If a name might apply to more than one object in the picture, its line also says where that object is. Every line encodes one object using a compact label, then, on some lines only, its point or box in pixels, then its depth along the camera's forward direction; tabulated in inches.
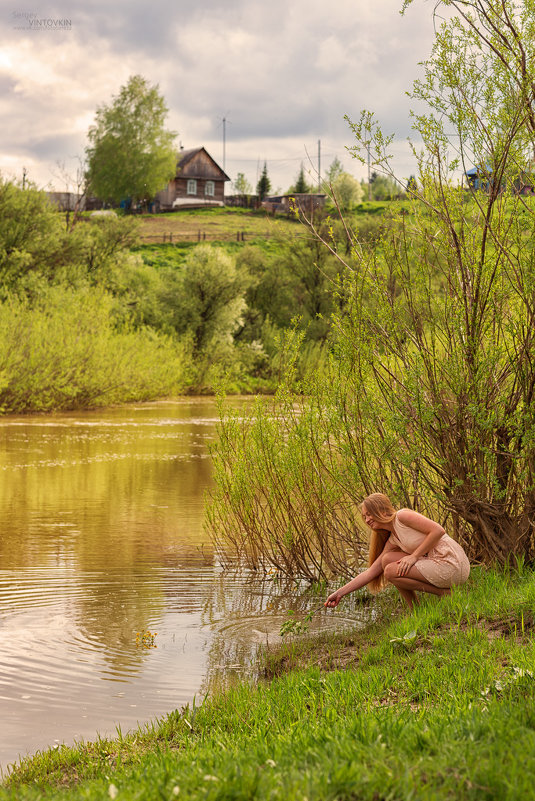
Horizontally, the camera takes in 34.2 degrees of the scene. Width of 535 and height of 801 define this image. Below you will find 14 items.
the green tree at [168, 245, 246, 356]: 1987.0
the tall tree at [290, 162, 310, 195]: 3962.4
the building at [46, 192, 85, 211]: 1813.7
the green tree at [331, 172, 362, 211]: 3729.8
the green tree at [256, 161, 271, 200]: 4288.9
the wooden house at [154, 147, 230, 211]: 3909.9
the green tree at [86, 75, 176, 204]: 3484.3
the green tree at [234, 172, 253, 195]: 4475.9
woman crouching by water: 280.4
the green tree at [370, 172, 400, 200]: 4744.1
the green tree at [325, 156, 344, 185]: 4418.3
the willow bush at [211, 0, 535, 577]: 310.5
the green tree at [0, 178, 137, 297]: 1647.4
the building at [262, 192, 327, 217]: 4065.9
